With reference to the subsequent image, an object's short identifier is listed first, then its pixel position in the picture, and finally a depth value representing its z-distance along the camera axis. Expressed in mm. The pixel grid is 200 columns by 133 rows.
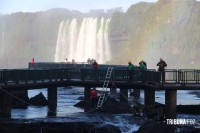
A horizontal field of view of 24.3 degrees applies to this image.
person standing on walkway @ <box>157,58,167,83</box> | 37000
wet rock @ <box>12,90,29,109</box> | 46597
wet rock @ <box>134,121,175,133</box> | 28594
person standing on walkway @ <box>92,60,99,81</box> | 41594
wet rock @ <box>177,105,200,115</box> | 42500
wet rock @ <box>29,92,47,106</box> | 49525
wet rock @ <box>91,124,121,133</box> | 29891
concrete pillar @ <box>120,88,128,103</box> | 52219
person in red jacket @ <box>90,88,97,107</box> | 41162
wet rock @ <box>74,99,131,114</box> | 41212
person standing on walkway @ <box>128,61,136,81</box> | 39969
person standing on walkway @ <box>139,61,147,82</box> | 38834
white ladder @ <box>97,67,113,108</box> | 40688
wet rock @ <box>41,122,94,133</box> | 30728
